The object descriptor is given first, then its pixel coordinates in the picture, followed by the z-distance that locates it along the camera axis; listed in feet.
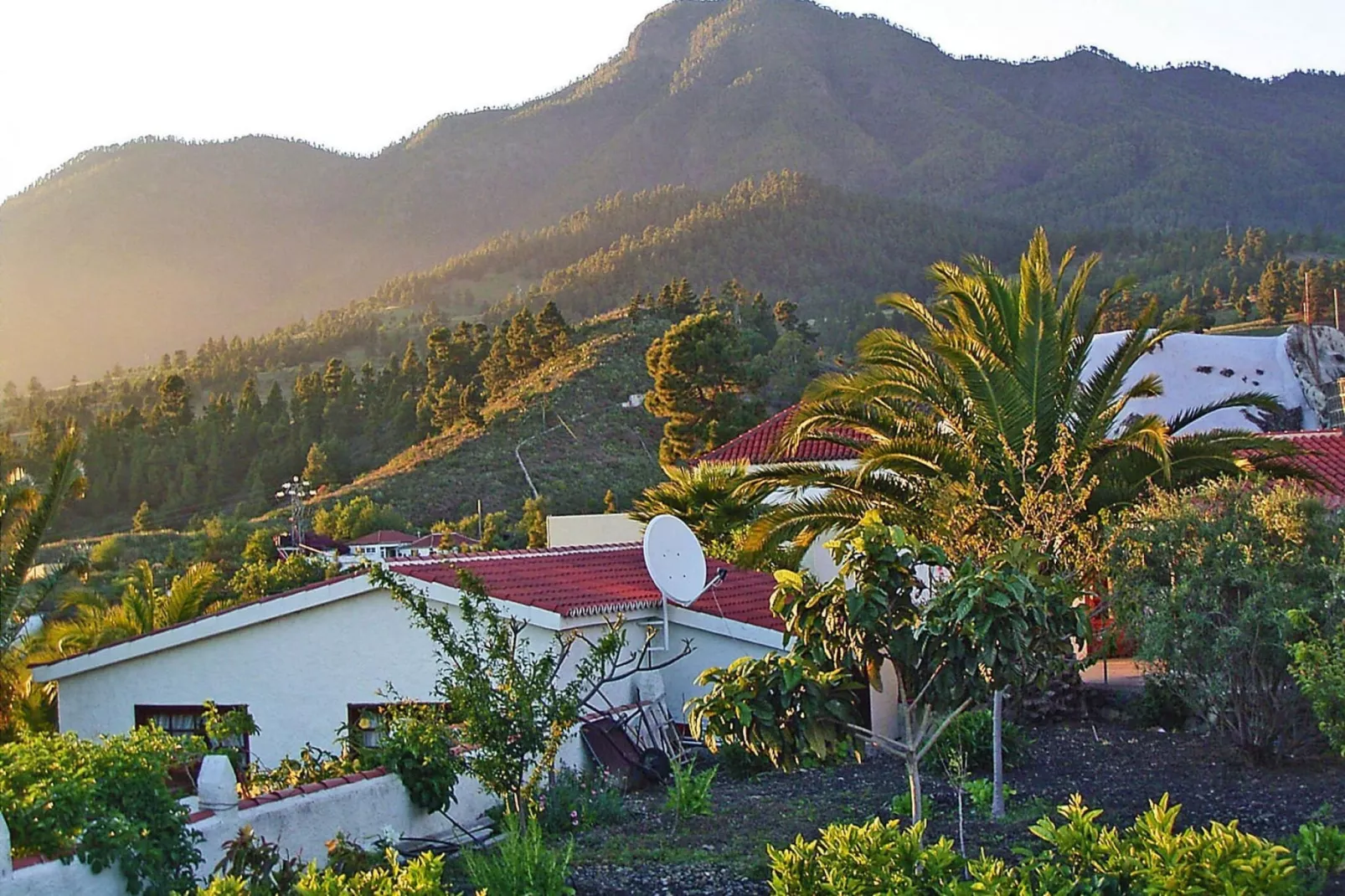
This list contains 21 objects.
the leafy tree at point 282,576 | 88.17
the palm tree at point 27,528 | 52.60
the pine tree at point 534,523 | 132.87
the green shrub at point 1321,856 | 24.21
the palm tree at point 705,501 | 66.28
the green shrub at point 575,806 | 34.24
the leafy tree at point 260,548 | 137.02
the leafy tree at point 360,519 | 181.06
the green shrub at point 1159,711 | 49.26
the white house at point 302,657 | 46.16
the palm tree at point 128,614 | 64.13
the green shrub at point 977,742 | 40.91
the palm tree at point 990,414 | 48.44
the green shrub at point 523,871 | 24.54
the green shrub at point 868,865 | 20.74
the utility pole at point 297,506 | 154.20
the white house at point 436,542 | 147.23
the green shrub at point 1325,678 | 32.68
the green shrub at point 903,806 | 34.30
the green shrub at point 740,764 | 42.88
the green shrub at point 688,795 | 34.55
